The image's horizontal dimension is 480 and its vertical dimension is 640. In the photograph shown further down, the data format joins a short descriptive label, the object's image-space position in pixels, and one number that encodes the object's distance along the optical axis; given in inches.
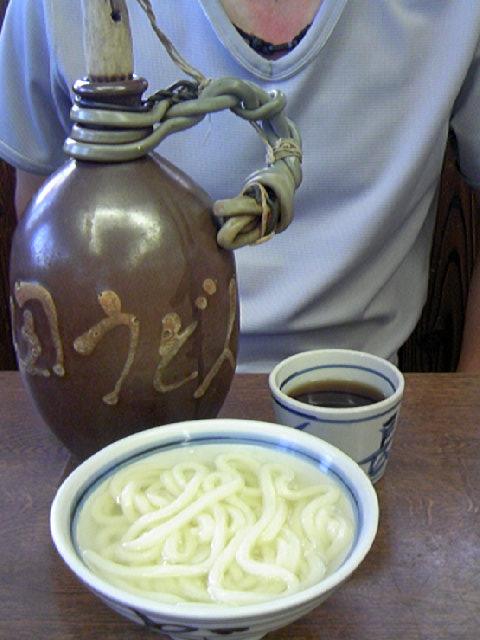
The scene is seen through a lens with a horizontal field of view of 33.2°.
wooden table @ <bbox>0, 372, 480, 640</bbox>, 23.3
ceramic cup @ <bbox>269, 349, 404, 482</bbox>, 27.8
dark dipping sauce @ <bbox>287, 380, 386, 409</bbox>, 31.0
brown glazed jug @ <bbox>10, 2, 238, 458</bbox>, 26.3
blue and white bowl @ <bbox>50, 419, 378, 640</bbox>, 19.2
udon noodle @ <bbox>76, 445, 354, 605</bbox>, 21.8
